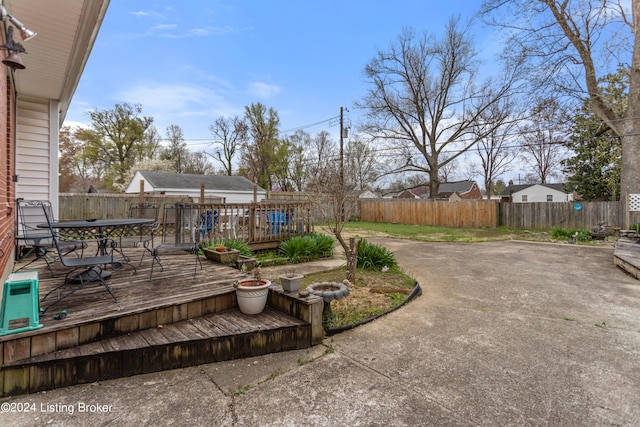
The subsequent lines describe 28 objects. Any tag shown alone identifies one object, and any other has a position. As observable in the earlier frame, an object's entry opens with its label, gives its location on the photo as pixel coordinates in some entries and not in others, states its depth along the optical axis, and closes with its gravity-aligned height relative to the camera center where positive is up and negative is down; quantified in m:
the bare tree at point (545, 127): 14.40 +4.59
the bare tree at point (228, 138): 27.97 +6.71
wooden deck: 2.13 -1.00
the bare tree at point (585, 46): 11.59 +6.54
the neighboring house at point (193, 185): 19.47 +1.77
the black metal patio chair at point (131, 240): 4.20 -0.39
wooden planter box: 4.68 -0.67
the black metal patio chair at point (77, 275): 2.81 -0.69
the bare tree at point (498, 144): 18.86 +5.00
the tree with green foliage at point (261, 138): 27.47 +6.44
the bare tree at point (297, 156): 28.20 +5.03
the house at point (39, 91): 3.10 +1.93
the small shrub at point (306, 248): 6.57 -0.79
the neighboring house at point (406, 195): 47.00 +2.41
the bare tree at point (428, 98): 19.45 +7.30
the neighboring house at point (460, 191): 41.53 +2.80
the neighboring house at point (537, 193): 32.72 +1.92
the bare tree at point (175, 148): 29.62 +6.07
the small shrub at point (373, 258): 5.78 -0.88
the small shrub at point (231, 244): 5.78 -0.61
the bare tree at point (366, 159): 21.89 +3.90
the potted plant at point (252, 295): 3.08 -0.83
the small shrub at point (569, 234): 10.59 -0.83
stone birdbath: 3.27 -0.91
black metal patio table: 3.23 -0.14
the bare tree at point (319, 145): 26.79 +5.96
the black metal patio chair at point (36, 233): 3.90 -0.29
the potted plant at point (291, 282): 3.13 -0.71
